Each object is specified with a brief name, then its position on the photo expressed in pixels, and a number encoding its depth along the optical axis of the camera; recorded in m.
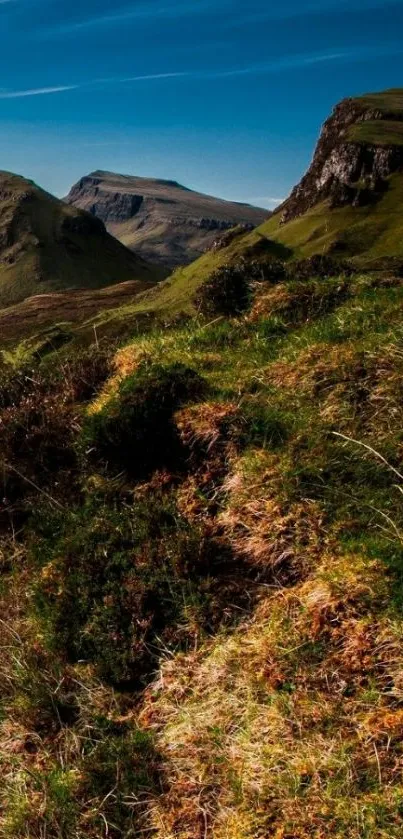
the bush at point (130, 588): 5.80
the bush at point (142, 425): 8.09
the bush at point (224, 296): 12.35
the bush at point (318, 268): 13.74
